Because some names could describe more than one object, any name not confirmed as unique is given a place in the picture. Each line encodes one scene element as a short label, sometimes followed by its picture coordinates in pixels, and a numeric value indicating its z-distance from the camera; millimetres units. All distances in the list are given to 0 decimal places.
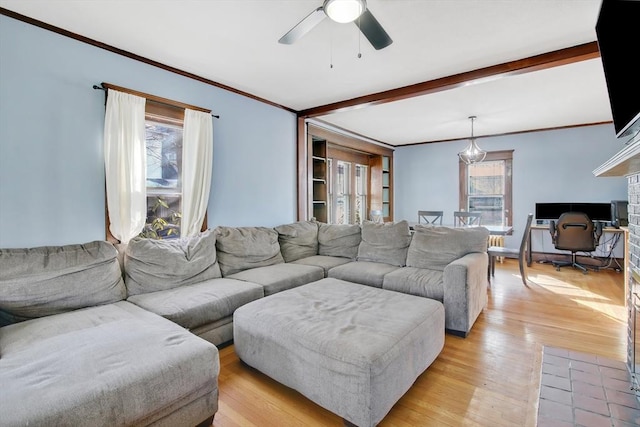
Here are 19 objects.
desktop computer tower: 4578
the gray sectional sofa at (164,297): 1265
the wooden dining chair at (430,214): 5559
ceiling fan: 1716
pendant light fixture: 4977
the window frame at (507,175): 6125
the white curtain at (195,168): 3182
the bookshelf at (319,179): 5207
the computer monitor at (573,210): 5168
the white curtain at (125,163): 2609
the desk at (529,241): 5488
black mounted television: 1440
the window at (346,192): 5738
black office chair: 4844
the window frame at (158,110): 2648
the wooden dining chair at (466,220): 5319
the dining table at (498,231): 4527
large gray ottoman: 1518
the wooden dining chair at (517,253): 4156
